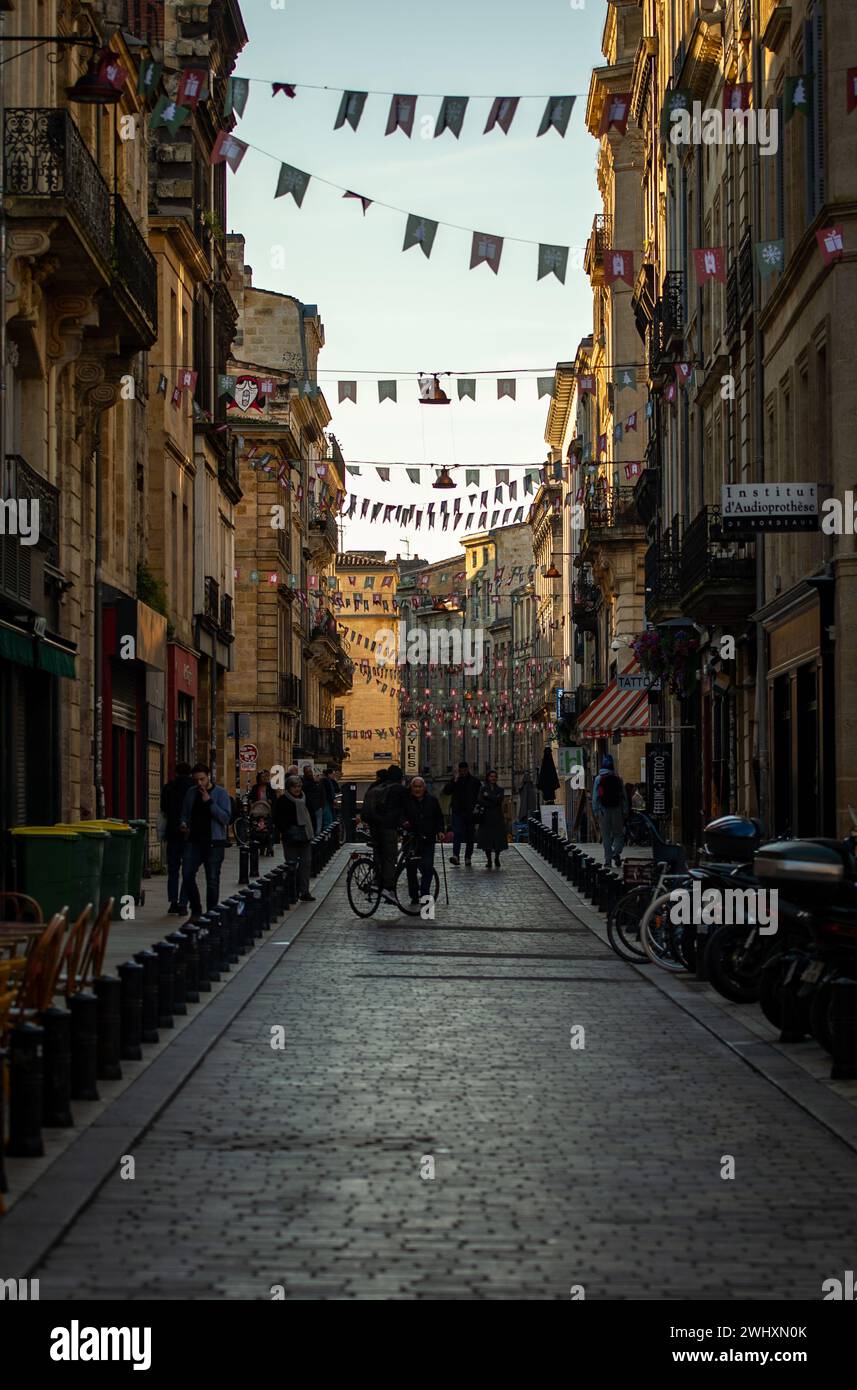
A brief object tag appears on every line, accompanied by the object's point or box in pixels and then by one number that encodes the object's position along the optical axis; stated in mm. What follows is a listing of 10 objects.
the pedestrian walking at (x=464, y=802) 38031
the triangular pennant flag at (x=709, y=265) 27953
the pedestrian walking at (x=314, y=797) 44969
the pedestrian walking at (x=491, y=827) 38125
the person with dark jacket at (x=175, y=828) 24453
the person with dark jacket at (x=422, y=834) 26312
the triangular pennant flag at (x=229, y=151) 20250
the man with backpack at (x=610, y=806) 32812
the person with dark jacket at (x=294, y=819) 27406
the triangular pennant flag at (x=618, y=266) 26828
